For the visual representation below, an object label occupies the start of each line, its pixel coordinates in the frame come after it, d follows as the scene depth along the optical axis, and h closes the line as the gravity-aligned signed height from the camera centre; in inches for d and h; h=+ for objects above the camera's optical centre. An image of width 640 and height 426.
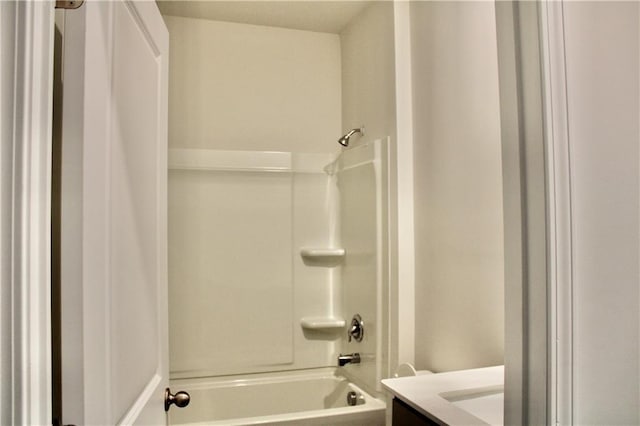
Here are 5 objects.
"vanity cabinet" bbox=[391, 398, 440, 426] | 37.8 -17.9
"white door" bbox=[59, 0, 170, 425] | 29.2 +0.7
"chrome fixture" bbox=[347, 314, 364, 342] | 87.4 -21.6
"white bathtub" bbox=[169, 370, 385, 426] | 91.0 -37.2
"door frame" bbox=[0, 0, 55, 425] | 22.0 +0.6
